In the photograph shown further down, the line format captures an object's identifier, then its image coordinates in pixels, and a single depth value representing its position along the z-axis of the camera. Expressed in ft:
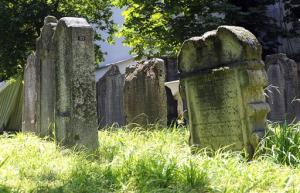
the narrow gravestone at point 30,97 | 34.96
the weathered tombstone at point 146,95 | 32.22
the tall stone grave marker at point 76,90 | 24.06
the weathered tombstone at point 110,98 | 41.60
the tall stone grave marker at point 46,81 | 31.76
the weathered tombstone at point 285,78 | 38.91
